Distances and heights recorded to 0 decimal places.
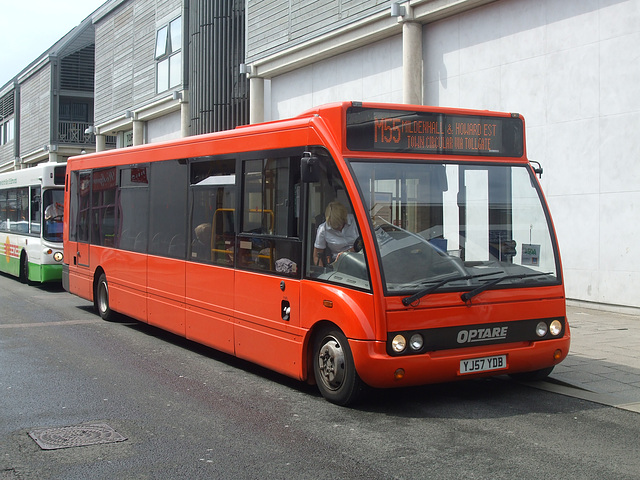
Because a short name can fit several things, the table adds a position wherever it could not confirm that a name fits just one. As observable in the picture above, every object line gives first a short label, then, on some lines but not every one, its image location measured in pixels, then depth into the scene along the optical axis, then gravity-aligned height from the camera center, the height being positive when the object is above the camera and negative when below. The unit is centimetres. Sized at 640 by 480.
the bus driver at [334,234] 665 -4
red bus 652 -19
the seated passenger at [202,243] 902 -16
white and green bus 1778 +19
